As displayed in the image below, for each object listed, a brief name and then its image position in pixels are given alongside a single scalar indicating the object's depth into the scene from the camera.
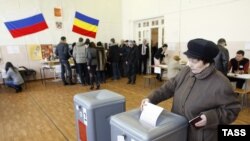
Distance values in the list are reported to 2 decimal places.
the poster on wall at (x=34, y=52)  7.10
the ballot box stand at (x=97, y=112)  1.54
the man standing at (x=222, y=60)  3.87
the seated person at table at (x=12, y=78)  5.43
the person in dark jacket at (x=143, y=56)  7.58
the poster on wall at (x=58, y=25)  7.45
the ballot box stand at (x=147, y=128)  1.05
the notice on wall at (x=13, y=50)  6.75
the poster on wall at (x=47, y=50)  7.28
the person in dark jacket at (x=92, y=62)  5.45
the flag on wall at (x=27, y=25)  6.70
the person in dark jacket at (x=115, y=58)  6.85
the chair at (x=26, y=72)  6.81
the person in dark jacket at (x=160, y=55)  6.39
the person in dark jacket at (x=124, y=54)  6.50
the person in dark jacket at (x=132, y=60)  6.04
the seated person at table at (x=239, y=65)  4.35
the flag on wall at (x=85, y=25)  7.87
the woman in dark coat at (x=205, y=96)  1.15
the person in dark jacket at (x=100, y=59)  5.69
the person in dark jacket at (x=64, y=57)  6.04
